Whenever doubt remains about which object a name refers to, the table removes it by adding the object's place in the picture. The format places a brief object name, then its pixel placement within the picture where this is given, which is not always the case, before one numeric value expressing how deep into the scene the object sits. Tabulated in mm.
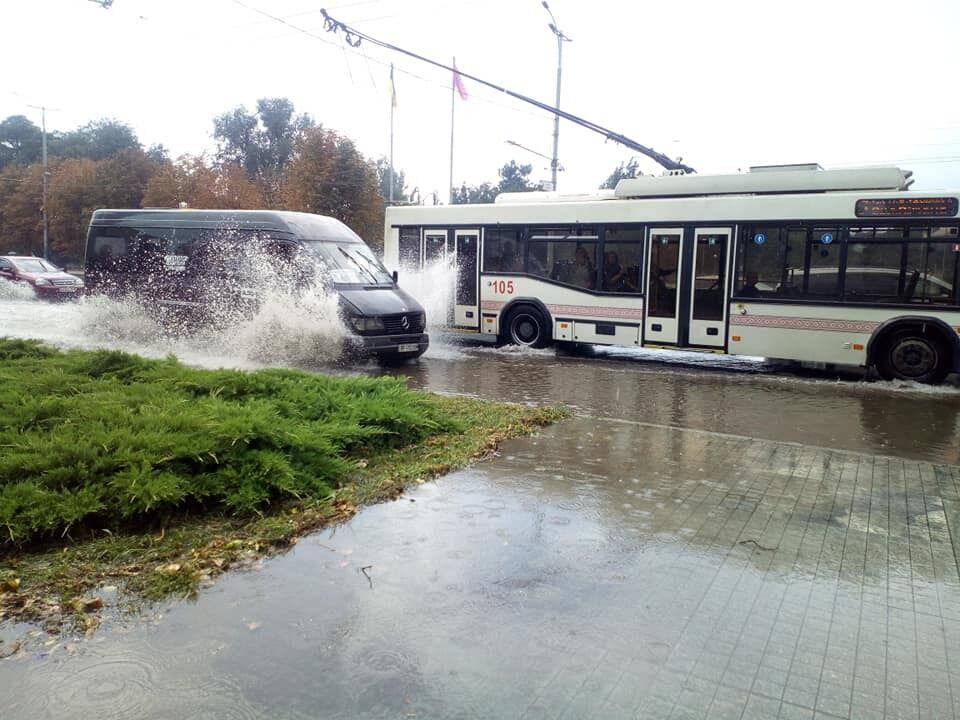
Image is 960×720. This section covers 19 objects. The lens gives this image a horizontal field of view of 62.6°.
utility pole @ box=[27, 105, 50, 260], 45844
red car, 27891
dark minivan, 13406
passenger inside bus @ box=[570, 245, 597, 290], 15336
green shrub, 4816
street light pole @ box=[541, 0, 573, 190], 25891
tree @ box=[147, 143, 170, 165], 65094
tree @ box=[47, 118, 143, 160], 71562
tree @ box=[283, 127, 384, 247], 37562
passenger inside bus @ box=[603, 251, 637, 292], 14898
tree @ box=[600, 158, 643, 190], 44719
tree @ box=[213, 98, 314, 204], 73794
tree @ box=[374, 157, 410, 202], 65944
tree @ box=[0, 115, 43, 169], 84250
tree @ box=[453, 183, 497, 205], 58031
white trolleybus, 12398
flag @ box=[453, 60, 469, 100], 21173
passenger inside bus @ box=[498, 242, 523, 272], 16203
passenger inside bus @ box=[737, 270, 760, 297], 13651
